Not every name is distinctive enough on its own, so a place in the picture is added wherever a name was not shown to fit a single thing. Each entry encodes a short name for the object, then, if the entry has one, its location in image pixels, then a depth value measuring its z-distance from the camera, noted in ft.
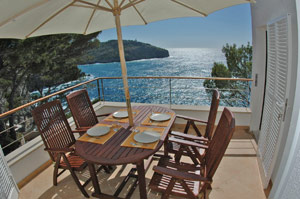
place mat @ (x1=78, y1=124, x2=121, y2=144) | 6.15
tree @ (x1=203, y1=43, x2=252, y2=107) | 31.32
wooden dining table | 5.23
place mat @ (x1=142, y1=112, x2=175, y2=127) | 7.09
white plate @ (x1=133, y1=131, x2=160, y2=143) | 5.92
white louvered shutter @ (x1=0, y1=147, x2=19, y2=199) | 6.28
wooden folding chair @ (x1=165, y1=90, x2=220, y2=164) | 6.78
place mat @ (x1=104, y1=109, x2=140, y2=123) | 7.64
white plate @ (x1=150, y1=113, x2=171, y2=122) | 7.38
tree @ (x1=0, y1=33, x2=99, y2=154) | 19.91
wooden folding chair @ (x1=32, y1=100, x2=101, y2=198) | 6.80
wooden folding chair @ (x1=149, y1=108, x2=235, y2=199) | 4.85
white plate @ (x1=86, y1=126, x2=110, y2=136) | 6.52
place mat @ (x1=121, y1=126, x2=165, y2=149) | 5.70
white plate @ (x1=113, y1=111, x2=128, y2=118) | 7.93
